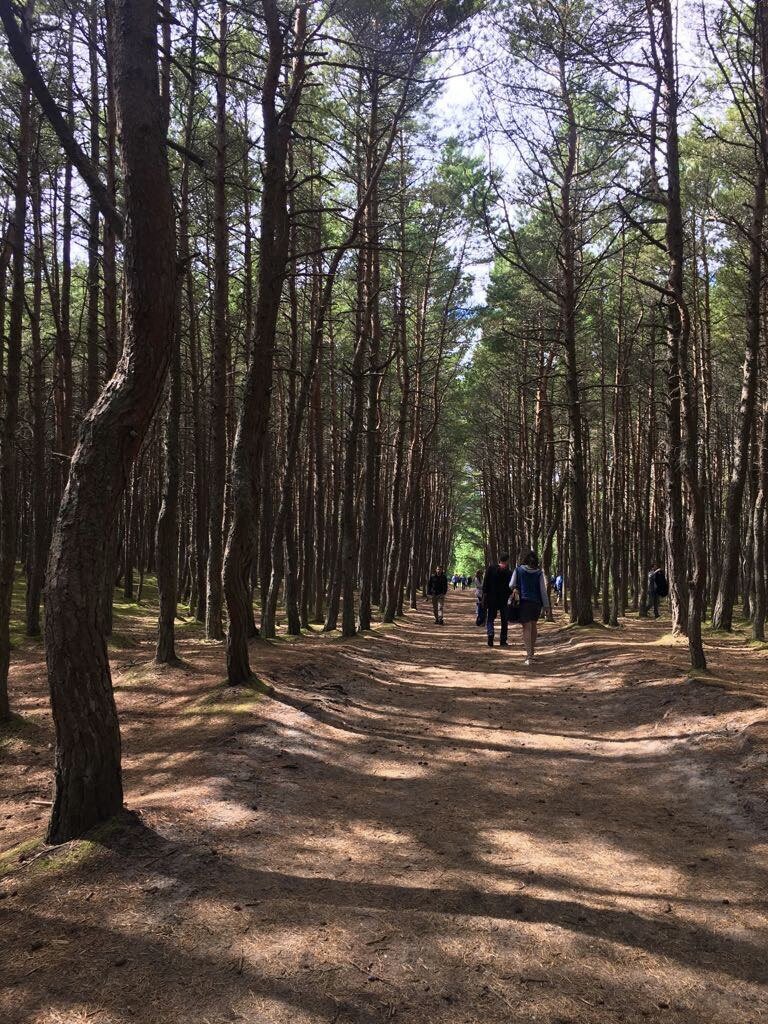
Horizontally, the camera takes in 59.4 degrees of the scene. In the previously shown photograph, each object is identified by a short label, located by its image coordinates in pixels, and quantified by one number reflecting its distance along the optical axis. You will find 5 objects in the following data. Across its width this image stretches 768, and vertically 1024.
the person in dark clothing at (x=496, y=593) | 15.23
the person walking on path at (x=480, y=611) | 20.84
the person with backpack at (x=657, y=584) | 23.25
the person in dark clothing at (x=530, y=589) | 11.35
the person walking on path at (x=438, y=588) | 21.03
